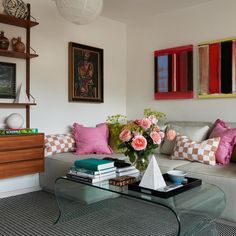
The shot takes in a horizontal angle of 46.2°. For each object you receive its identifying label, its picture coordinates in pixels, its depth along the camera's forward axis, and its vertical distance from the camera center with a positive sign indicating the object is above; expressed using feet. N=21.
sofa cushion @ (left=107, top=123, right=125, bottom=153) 11.55 -0.95
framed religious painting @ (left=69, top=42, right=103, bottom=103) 12.28 +1.87
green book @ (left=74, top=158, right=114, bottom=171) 6.78 -1.27
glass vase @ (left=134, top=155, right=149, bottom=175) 6.82 -1.22
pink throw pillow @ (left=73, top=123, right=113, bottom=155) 10.99 -1.08
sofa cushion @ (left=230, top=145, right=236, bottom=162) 9.12 -1.40
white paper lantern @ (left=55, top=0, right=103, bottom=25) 7.38 +2.84
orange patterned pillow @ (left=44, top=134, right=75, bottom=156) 10.76 -1.19
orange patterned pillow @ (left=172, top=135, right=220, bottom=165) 8.93 -1.22
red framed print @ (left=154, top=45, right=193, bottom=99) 12.27 +1.88
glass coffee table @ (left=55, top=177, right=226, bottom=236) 5.42 -2.31
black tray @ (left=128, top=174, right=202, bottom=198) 5.47 -1.58
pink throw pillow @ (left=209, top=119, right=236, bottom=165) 8.96 -0.97
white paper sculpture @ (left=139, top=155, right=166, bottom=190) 5.85 -1.39
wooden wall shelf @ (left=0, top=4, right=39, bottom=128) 9.69 +2.16
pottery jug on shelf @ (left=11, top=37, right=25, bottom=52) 10.00 +2.49
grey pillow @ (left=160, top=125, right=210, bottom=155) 10.18 -0.75
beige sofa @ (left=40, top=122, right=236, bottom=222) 7.10 -1.70
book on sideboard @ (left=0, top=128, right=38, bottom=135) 9.27 -0.61
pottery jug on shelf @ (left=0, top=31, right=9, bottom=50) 9.62 +2.51
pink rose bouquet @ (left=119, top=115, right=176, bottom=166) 6.52 -0.53
